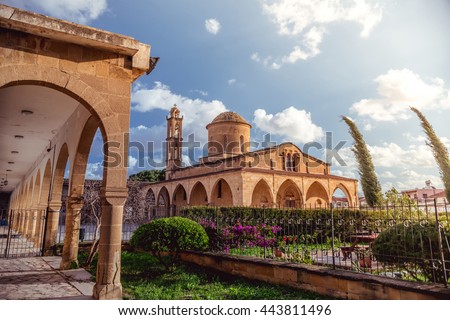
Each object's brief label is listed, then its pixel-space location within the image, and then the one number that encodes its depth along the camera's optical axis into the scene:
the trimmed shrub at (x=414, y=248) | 4.44
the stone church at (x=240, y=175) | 23.03
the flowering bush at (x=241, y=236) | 7.77
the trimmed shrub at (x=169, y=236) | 6.71
